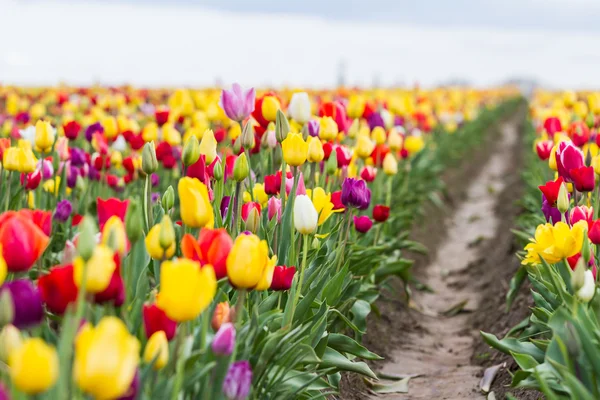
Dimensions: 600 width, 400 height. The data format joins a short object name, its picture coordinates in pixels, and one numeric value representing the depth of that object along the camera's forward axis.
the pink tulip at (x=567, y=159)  6.74
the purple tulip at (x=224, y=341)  3.84
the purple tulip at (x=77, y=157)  9.52
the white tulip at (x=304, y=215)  5.45
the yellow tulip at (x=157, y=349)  3.58
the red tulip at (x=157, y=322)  3.70
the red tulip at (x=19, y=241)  3.51
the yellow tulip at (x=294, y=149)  6.06
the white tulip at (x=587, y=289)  4.80
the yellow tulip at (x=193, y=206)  4.32
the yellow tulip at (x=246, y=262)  3.94
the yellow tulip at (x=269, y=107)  7.38
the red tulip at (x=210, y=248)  4.03
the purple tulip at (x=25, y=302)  3.36
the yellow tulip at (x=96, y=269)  3.17
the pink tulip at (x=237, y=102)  6.69
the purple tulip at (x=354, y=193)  6.57
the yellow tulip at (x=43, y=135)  7.72
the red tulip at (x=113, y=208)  4.47
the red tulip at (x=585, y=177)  6.64
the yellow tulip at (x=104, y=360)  2.69
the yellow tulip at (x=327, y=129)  8.08
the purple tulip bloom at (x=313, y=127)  8.08
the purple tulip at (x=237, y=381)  3.74
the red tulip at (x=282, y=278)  4.99
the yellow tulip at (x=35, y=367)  2.60
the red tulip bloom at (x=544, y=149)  9.49
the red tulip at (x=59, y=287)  3.43
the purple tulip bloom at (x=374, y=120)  10.95
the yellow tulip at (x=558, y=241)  5.39
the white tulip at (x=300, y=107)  7.73
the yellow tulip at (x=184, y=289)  3.23
